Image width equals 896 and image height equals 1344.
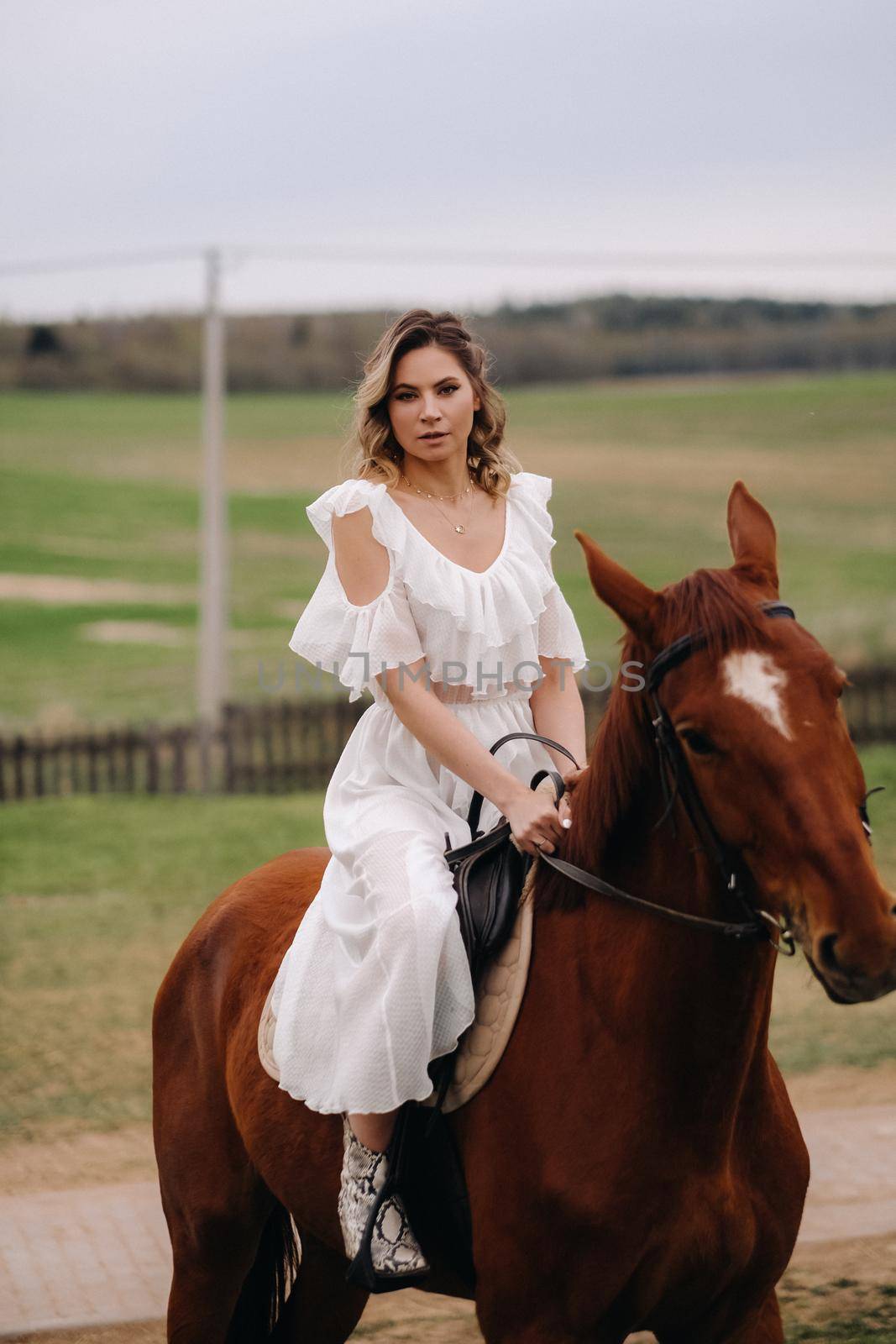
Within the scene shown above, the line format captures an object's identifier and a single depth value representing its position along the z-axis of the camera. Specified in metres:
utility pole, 17.16
